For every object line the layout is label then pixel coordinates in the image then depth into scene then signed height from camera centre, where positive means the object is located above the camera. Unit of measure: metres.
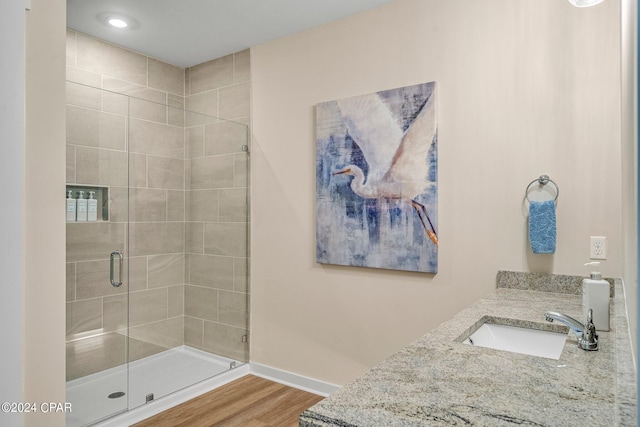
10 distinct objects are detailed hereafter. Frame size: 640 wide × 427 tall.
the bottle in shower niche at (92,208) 2.54 +0.01
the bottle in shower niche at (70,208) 2.41 +0.01
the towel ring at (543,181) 2.13 +0.15
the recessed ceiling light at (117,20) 2.82 +1.29
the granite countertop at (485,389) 0.82 -0.41
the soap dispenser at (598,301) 1.45 -0.31
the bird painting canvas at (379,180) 2.50 +0.19
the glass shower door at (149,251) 2.52 -0.28
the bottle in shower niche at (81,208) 2.48 +0.01
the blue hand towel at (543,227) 2.07 -0.08
